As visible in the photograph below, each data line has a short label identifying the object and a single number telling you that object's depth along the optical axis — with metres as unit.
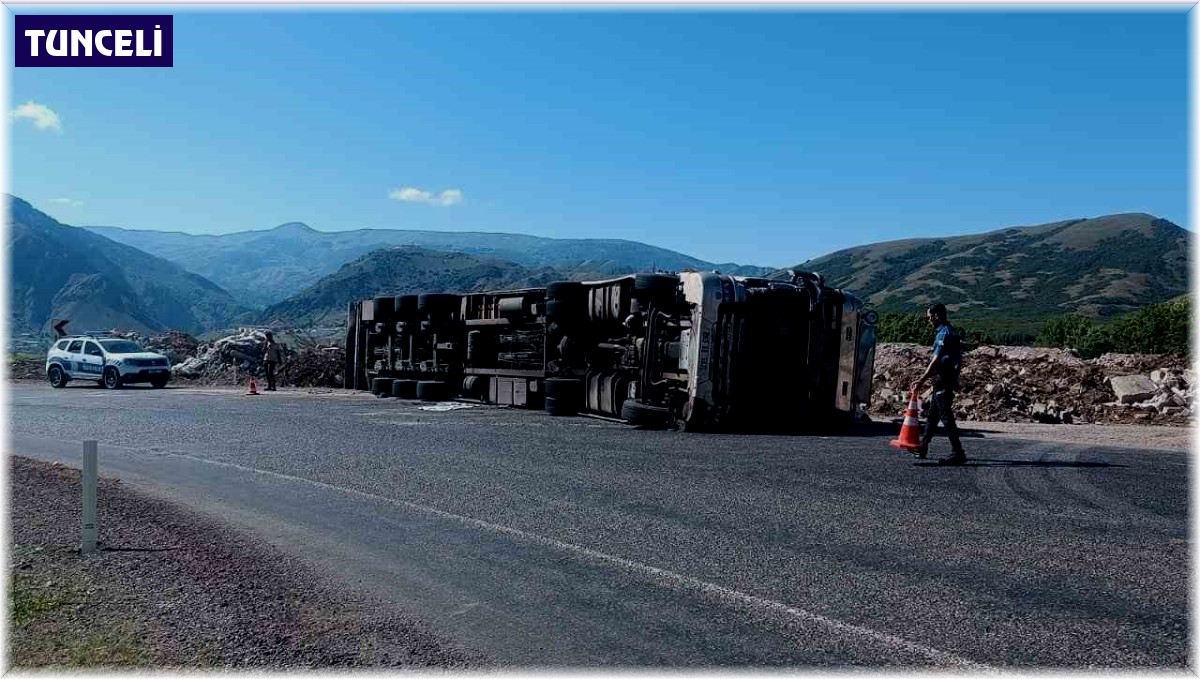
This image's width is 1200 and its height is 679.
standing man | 28.53
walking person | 10.73
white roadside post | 6.89
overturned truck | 15.05
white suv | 29.64
